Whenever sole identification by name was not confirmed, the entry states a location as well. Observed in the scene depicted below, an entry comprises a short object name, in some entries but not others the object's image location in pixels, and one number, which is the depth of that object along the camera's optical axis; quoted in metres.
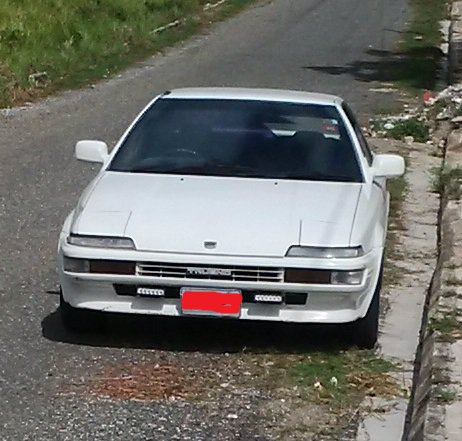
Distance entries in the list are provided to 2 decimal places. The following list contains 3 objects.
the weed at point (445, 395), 6.57
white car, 7.26
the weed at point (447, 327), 7.66
